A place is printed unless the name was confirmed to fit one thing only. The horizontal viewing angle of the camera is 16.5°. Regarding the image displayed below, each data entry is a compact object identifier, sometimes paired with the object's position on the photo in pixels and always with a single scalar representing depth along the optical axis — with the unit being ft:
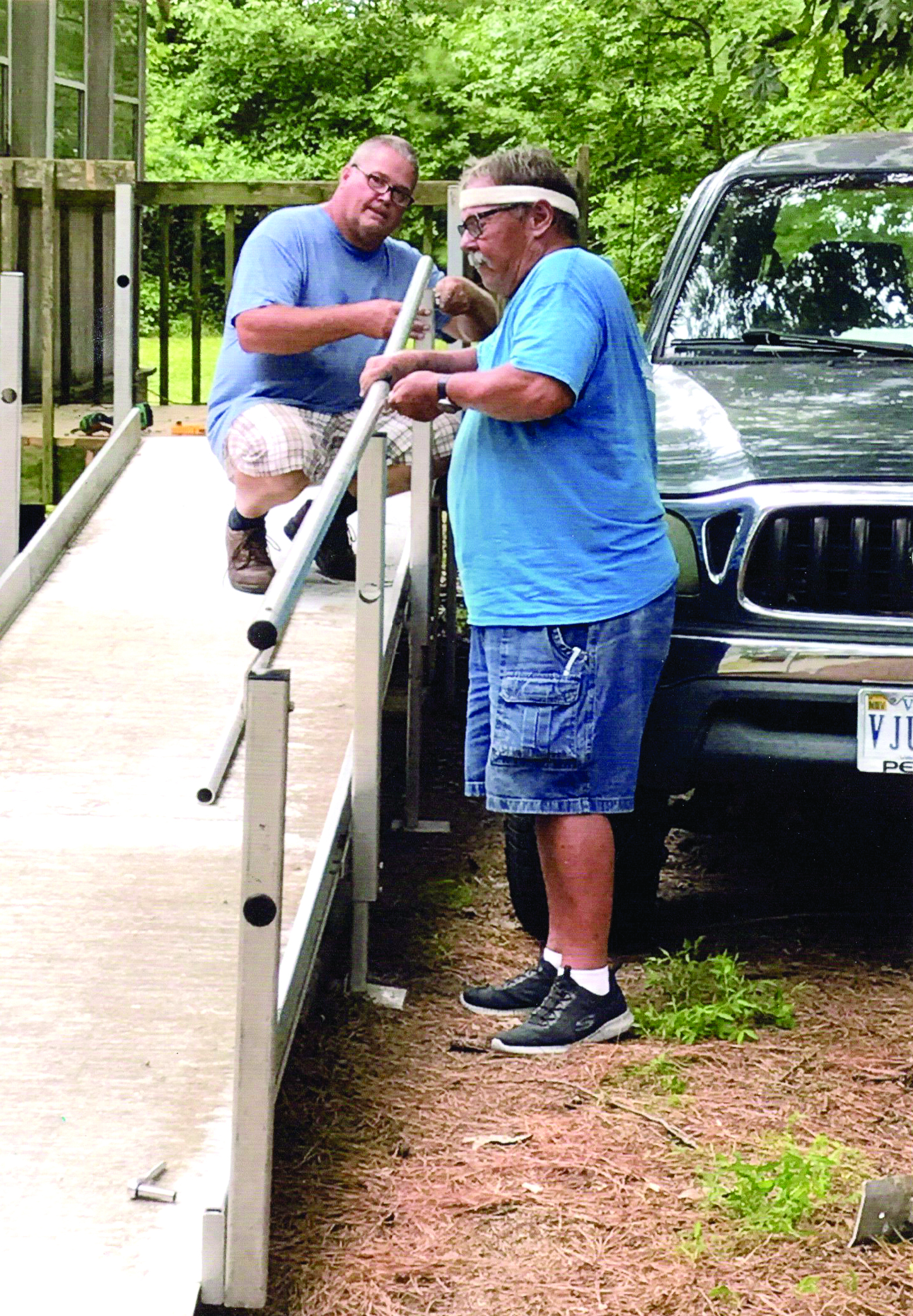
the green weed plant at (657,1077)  22.75
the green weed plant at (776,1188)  19.01
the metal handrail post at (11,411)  36.07
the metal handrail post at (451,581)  41.35
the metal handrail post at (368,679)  24.02
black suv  23.92
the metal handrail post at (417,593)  31.95
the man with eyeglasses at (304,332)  32.17
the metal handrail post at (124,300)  42.64
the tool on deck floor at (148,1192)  16.89
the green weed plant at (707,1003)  24.53
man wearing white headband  22.80
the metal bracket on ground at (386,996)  25.40
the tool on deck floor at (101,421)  46.03
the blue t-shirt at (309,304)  33.09
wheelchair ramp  16.67
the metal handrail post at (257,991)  14.99
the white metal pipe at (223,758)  25.25
